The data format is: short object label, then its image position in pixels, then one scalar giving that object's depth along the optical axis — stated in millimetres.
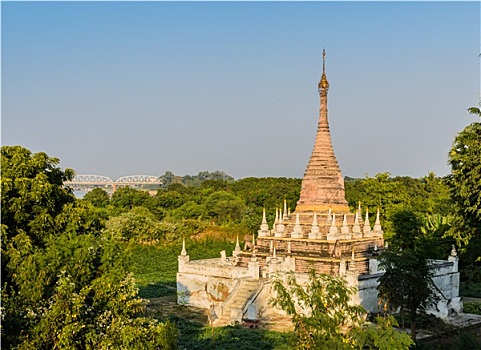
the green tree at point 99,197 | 69875
